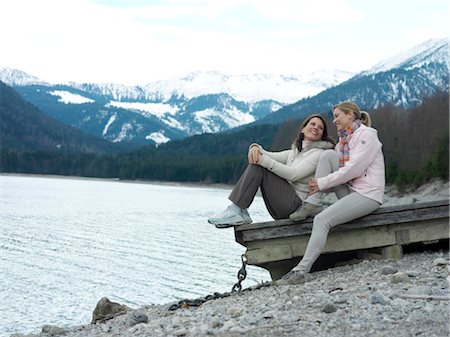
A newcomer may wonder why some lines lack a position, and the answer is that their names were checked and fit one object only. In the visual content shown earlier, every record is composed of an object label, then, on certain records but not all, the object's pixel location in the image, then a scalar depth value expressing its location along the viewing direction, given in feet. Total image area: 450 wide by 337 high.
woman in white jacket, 30.27
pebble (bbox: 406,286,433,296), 24.70
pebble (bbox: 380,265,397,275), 29.07
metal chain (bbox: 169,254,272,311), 31.89
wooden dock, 31.19
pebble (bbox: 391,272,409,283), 26.91
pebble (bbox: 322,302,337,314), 23.61
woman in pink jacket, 29.40
